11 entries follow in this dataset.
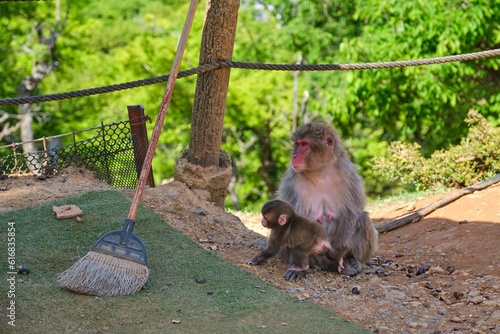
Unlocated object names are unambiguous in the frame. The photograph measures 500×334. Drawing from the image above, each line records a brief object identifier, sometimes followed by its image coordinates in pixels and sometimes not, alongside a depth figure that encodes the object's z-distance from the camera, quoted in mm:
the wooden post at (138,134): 6484
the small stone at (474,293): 4914
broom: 4316
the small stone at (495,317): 4422
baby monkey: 4945
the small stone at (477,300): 4785
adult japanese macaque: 5180
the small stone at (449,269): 5473
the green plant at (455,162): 8602
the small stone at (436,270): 5508
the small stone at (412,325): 4391
